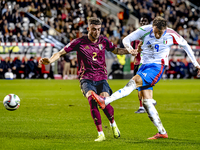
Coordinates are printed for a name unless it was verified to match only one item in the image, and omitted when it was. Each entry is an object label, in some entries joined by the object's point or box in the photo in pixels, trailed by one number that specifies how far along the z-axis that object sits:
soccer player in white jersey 12.61
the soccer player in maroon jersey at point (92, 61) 12.52
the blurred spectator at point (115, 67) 52.47
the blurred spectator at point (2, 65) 50.12
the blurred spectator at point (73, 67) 52.25
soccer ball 16.30
